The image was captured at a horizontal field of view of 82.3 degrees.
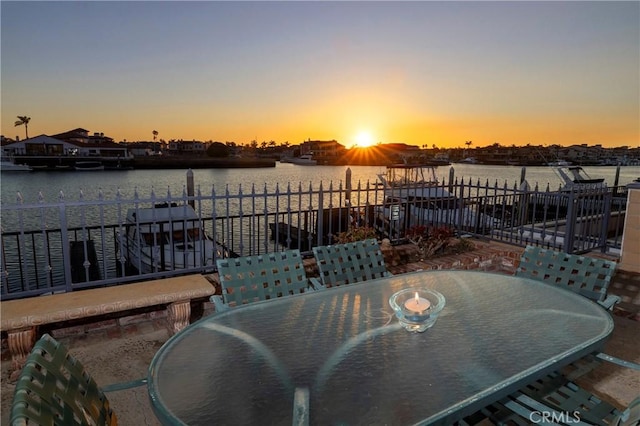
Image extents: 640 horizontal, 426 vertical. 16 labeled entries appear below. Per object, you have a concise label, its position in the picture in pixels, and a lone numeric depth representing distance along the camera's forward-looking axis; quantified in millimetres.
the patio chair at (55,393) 1130
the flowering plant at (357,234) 5160
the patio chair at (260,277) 2689
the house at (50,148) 63844
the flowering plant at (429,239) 5379
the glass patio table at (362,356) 1378
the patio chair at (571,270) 2732
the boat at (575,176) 15870
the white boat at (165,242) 9070
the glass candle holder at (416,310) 2031
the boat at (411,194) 5893
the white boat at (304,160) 90938
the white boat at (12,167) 54331
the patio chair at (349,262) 3154
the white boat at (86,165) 61375
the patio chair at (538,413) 1566
